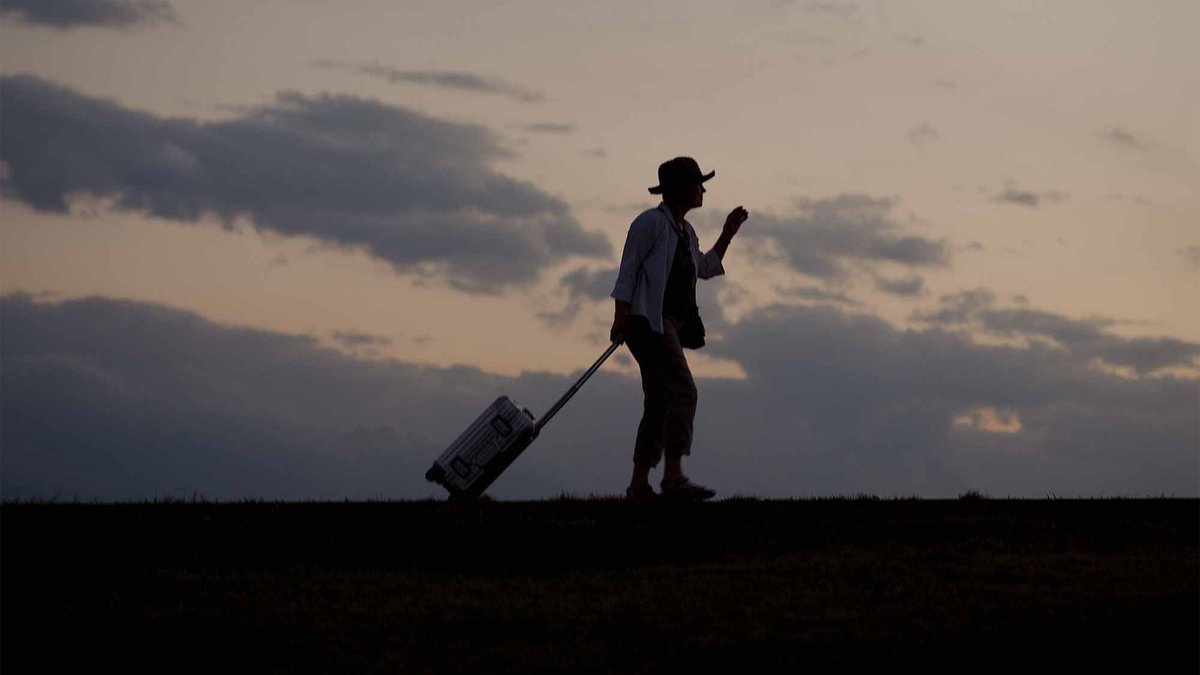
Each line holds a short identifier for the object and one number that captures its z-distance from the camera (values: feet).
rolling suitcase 39.70
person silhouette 39.73
